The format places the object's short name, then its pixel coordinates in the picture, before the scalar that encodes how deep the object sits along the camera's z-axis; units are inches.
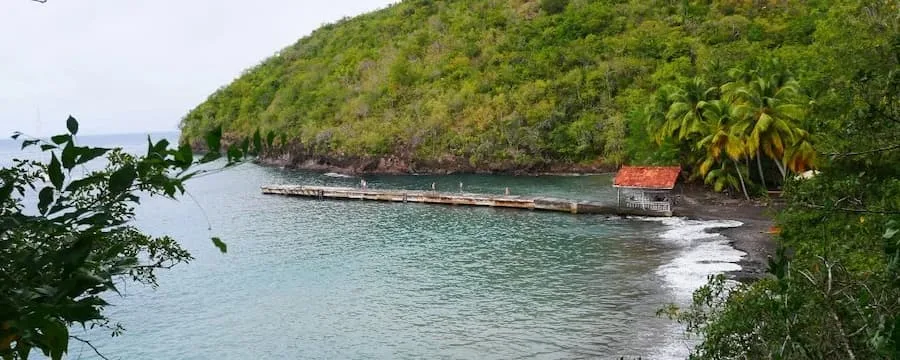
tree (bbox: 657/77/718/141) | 1439.1
